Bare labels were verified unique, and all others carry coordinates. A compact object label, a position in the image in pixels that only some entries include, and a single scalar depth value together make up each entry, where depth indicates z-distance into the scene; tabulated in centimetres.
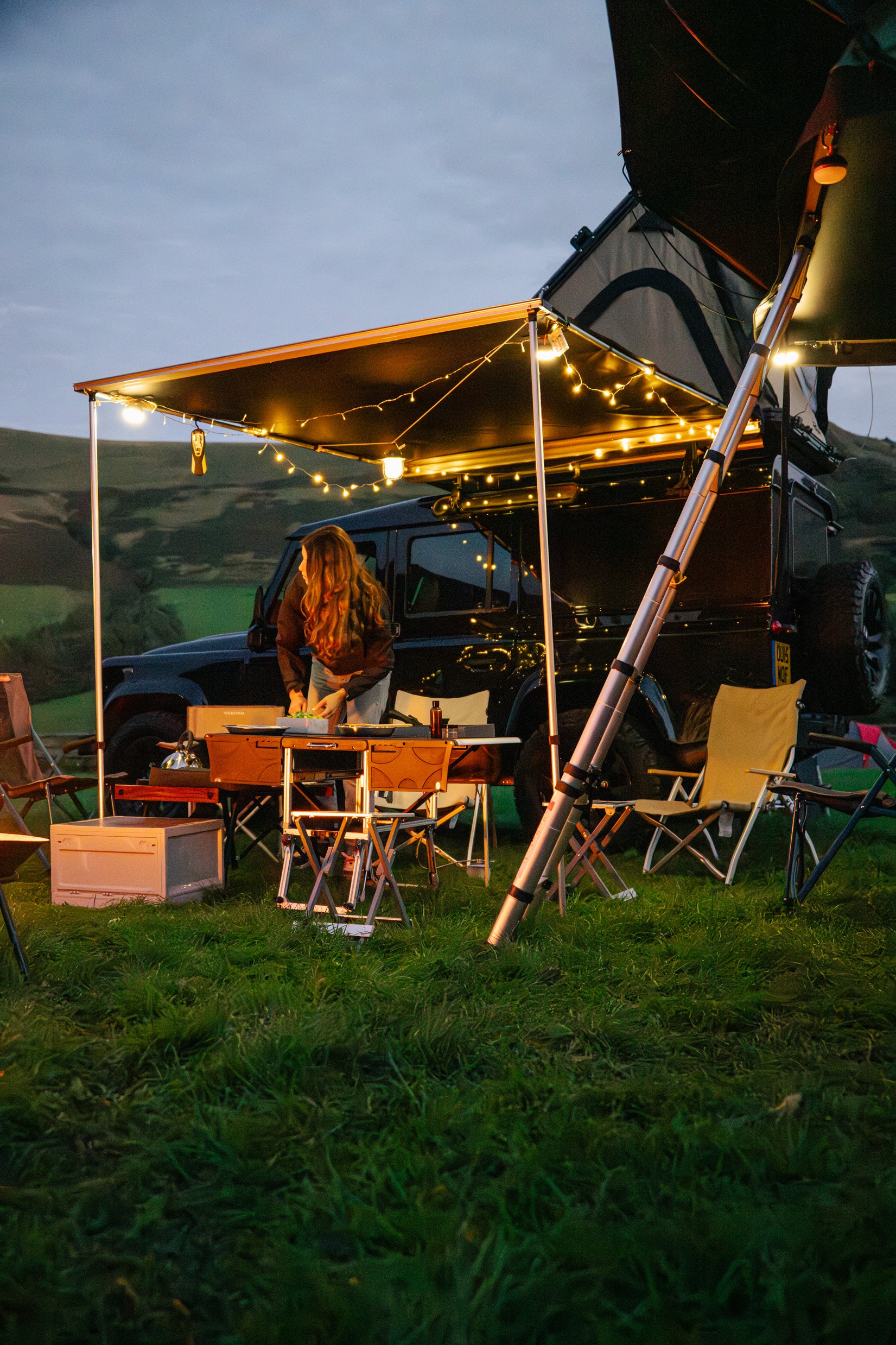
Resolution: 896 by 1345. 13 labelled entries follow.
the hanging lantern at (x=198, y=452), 552
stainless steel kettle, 452
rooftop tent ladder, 308
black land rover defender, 473
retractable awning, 423
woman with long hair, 439
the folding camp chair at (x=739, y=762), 436
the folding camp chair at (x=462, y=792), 460
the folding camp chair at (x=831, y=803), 350
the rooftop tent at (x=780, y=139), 323
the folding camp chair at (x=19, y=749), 528
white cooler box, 406
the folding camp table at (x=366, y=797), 354
